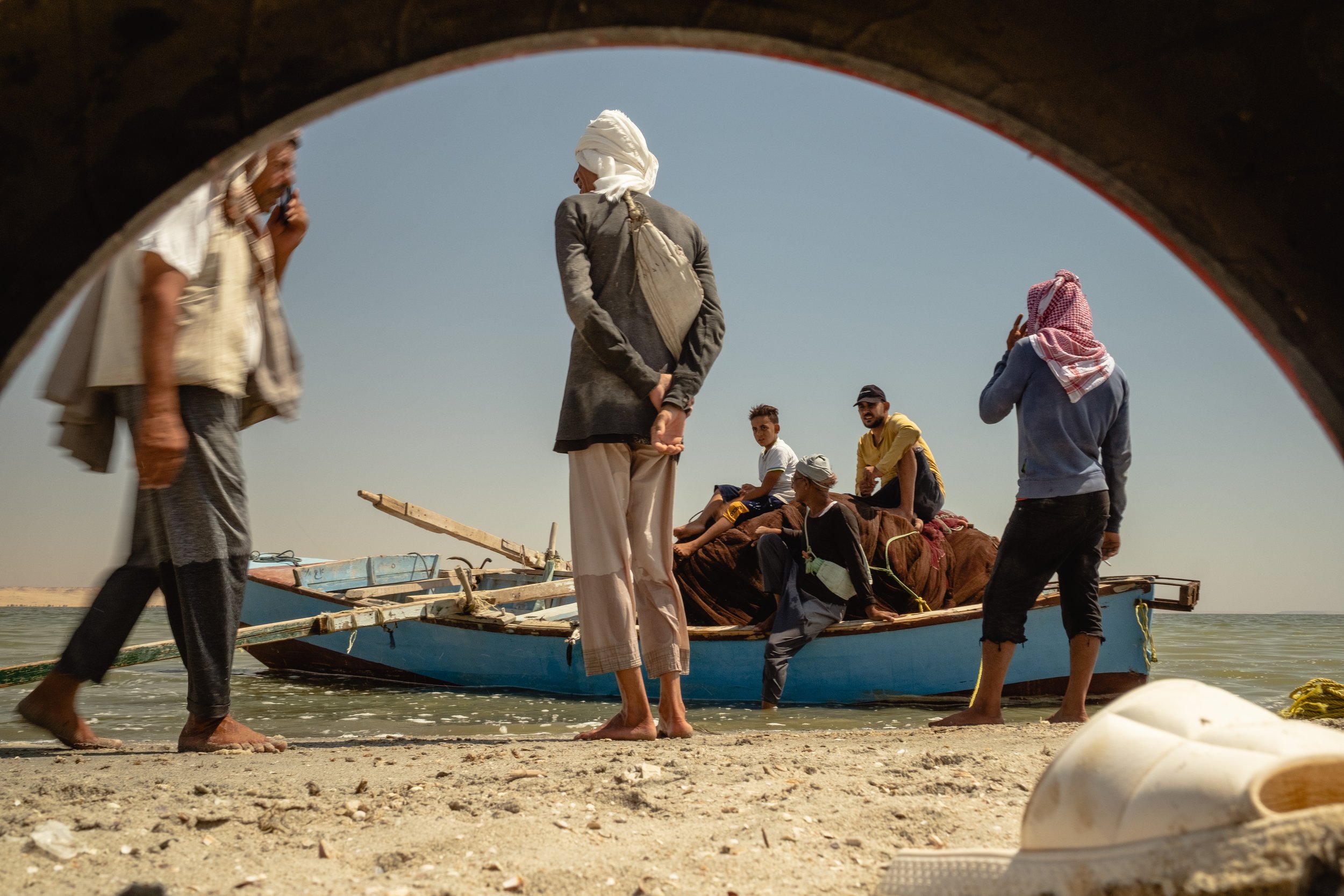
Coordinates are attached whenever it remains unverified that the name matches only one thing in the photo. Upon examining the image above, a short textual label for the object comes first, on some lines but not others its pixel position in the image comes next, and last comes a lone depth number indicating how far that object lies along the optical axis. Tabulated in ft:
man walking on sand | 8.81
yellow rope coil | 14.83
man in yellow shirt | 23.17
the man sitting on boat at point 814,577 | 19.74
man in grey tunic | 10.73
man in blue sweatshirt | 12.69
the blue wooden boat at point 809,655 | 19.83
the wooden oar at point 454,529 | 29.22
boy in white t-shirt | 23.82
